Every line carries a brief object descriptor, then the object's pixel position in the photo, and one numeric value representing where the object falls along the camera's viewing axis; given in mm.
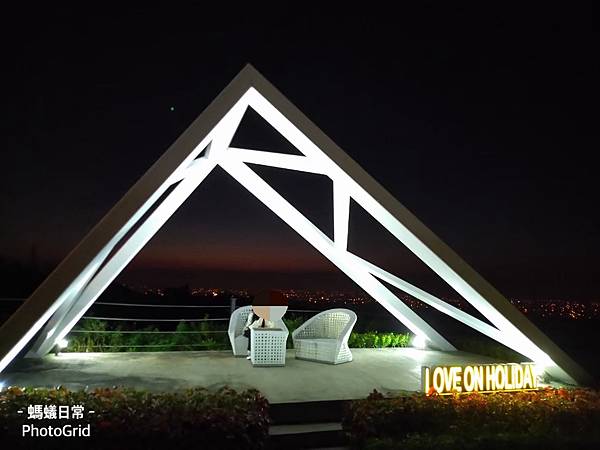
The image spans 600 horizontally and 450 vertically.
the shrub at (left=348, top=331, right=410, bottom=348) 9961
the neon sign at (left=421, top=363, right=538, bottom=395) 5426
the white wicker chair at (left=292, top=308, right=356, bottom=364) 7656
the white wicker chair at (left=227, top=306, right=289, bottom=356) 8188
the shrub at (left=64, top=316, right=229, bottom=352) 8906
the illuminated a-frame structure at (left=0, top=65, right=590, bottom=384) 4711
